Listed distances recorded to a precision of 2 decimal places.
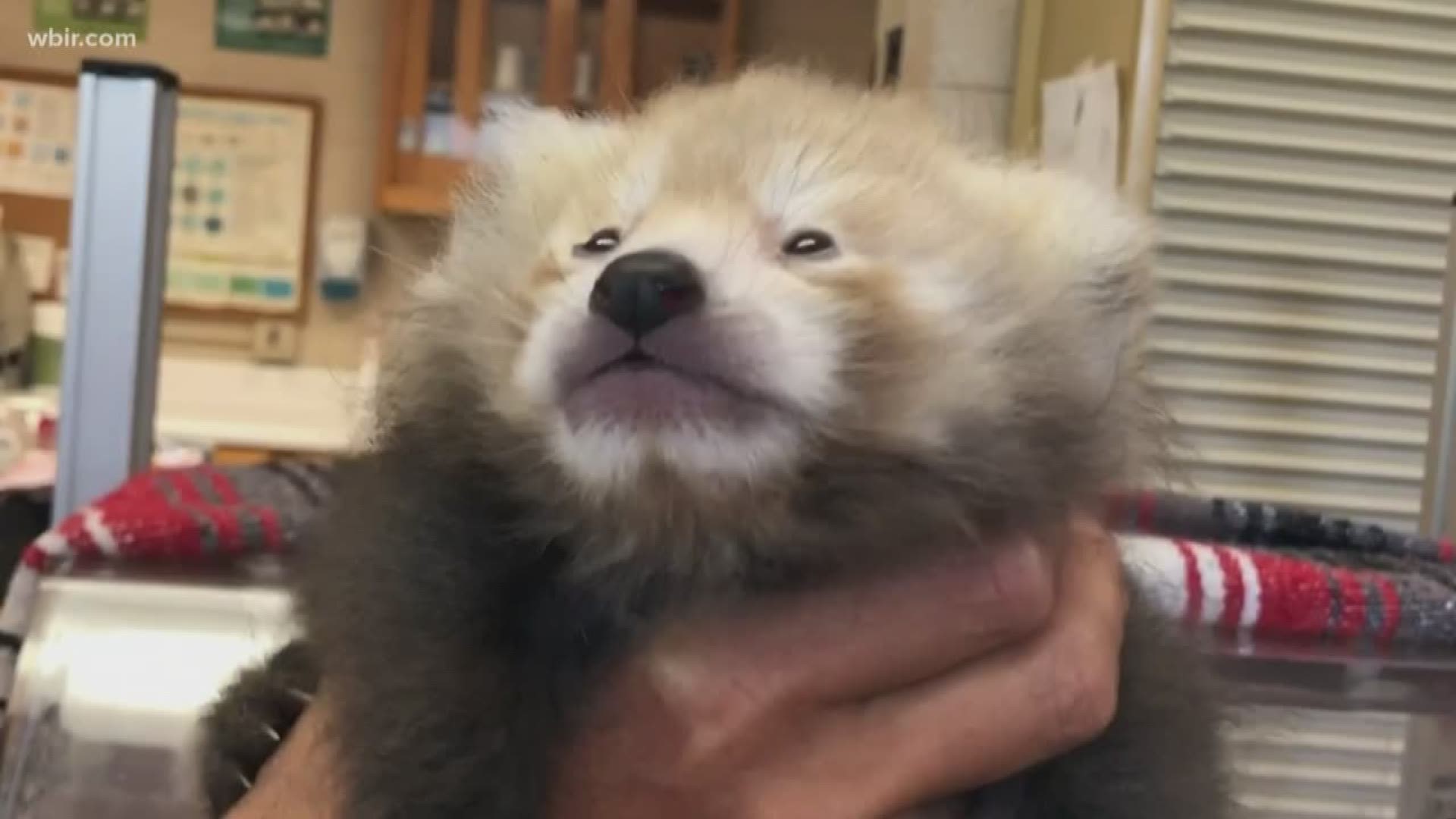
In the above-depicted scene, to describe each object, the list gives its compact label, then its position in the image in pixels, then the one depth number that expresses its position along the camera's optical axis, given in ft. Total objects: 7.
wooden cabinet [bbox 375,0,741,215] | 11.37
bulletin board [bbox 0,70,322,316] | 11.46
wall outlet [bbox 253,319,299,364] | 11.71
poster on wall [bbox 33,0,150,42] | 11.64
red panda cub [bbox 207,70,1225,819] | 2.37
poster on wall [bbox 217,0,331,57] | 11.71
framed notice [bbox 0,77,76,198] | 11.44
